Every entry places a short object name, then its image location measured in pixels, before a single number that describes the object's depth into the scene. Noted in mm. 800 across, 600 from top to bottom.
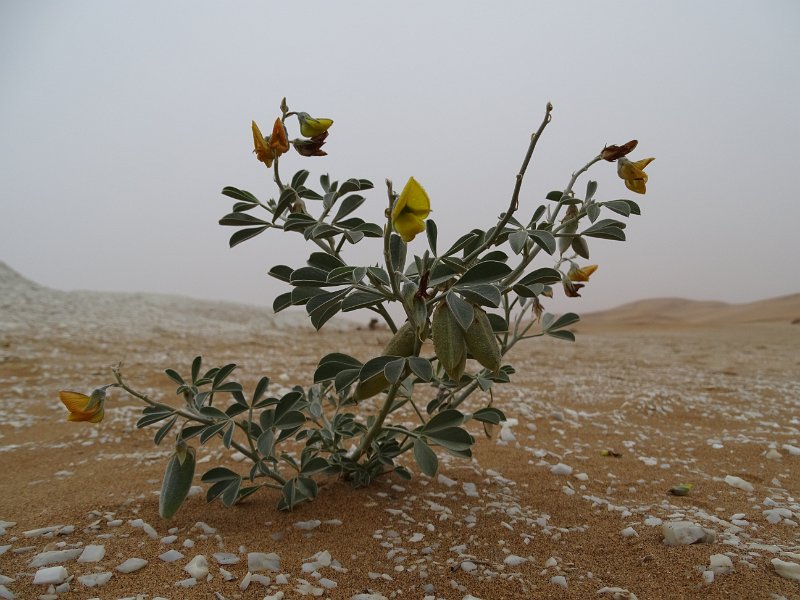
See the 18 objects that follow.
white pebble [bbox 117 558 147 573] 261
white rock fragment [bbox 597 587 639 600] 245
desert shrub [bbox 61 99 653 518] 219
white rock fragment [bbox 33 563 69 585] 253
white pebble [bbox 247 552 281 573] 264
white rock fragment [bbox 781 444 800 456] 464
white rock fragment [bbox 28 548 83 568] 270
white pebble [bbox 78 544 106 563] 273
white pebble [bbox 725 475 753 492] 381
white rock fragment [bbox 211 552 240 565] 269
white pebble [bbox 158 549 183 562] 271
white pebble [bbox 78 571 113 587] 252
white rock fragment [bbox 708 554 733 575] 259
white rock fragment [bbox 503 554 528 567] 273
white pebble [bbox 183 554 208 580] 257
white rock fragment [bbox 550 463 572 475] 405
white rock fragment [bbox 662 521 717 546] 286
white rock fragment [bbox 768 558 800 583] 254
